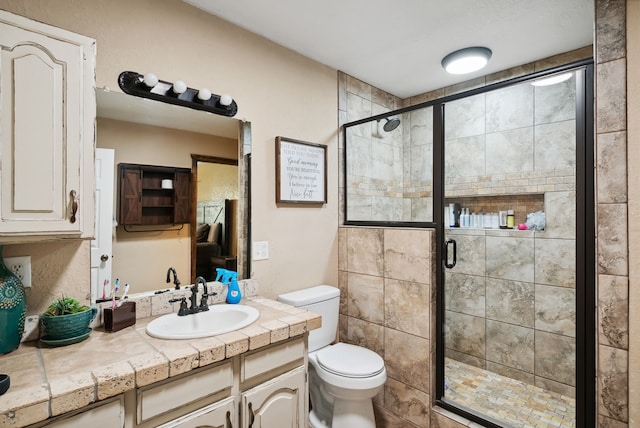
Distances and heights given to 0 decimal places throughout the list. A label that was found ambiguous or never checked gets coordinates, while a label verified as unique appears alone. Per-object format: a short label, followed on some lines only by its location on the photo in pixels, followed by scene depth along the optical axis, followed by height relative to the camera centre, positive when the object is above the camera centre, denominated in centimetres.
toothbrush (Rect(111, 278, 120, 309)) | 147 -35
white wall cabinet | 106 +29
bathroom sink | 134 -50
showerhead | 273 +77
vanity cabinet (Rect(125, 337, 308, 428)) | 111 -71
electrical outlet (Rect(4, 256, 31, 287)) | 126 -21
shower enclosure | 219 -9
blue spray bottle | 182 -39
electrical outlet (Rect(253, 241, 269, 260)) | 204 -23
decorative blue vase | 114 -34
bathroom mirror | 154 +32
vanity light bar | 155 +63
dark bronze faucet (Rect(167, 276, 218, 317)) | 160 -44
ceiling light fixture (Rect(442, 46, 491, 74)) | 227 +111
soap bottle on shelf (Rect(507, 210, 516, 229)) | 261 -5
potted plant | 122 -41
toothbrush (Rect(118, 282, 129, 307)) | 152 -36
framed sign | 215 +30
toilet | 180 -90
